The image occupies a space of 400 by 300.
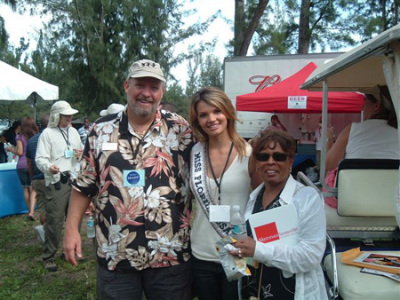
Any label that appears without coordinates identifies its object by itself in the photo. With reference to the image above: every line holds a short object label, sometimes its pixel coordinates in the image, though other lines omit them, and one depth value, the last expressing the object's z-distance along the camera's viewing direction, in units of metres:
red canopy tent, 7.89
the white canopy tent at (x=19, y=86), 6.84
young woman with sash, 2.21
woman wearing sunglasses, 1.85
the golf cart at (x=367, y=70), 1.99
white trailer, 10.30
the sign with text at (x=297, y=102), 8.11
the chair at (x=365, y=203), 2.96
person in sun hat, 4.71
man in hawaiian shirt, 2.19
